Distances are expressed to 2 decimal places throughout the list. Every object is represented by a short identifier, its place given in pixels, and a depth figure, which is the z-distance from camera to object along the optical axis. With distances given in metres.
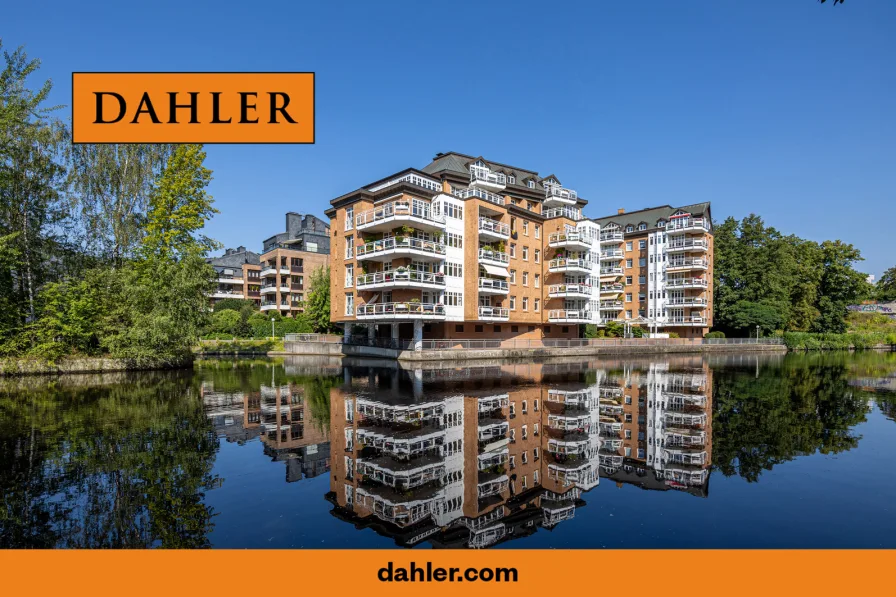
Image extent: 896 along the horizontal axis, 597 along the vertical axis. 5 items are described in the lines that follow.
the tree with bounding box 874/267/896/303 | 109.69
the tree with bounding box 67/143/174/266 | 35.62
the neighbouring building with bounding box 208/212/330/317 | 82.88
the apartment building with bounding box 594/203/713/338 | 71.00
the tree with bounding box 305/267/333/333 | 60.12
